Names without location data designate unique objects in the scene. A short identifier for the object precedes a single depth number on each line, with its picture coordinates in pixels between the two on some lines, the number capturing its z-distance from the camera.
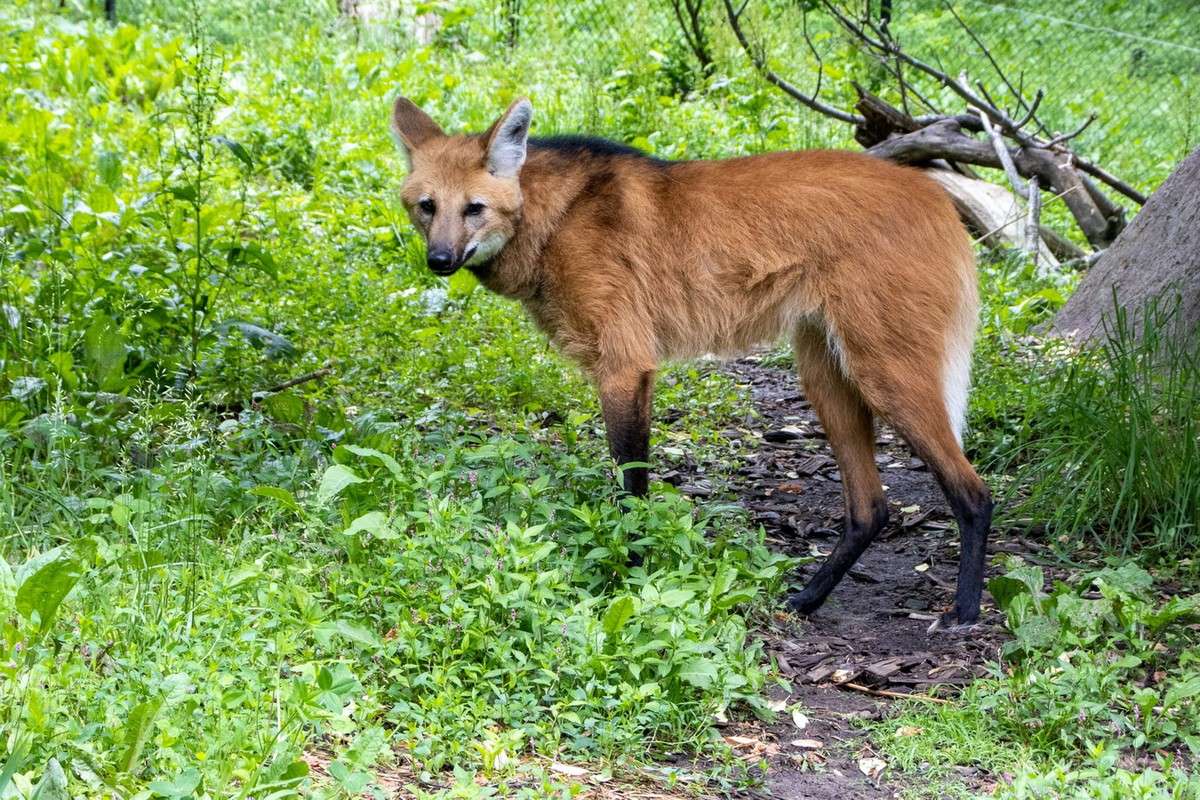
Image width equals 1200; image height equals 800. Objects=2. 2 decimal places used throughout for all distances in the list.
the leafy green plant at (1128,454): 6.45
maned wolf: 6.29
